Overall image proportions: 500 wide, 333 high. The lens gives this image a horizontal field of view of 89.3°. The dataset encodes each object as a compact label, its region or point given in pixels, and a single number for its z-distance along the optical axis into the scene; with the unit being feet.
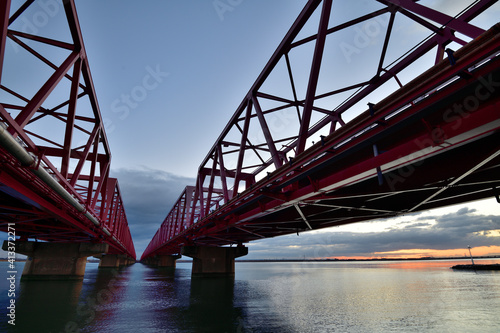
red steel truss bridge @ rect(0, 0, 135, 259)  25.14
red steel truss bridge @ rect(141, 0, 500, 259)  18.04
